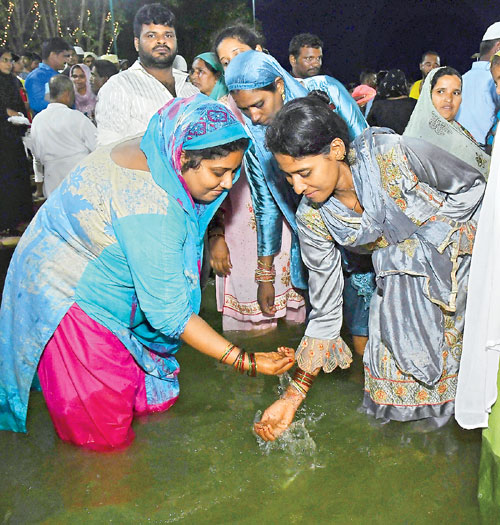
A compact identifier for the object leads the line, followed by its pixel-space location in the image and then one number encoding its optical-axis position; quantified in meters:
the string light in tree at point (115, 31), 11.13
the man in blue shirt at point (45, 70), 6.42
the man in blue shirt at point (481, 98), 4.55
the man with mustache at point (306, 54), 4.58
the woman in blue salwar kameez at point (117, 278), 2.10
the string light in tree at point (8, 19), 11.05
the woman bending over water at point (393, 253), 2.24
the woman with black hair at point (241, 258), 3.18
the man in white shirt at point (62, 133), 4.80
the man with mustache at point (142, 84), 3.30
